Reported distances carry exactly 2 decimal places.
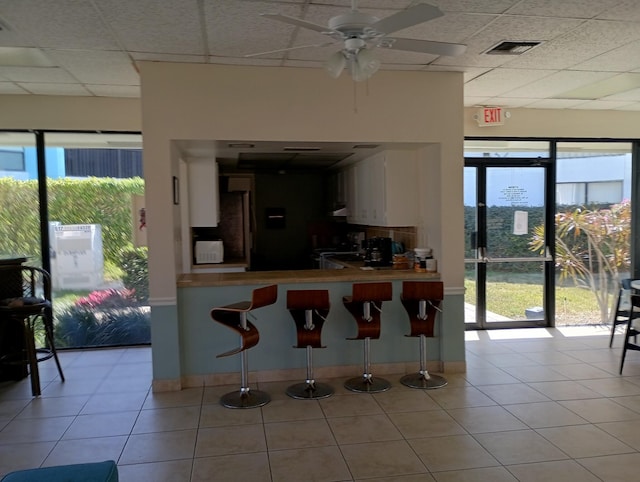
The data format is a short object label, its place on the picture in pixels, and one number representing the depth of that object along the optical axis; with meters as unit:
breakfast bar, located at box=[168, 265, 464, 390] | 4.50
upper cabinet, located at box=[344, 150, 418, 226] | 5.11
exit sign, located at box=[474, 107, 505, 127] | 6.07
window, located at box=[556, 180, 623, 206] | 6.51
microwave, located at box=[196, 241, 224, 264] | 5.93
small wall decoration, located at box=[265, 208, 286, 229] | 8.06
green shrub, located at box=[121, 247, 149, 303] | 5.90
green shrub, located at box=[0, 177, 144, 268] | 5.58
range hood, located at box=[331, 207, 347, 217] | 6.84
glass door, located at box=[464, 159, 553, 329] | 6.34
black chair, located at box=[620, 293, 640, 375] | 4.68
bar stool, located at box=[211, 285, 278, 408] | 3.96
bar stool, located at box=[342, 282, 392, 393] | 4.23
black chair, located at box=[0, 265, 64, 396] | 4.35
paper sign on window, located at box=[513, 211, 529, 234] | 6.42
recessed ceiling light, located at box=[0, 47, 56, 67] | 3.92
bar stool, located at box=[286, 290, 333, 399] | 4.18
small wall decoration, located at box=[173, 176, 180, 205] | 4.50
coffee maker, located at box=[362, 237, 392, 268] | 5.38
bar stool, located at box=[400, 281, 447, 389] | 4.38
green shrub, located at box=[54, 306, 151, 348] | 5.79
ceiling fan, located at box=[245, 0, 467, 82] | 2.33
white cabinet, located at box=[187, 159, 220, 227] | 5.39
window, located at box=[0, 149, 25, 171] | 5.50
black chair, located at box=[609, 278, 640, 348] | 5.35
